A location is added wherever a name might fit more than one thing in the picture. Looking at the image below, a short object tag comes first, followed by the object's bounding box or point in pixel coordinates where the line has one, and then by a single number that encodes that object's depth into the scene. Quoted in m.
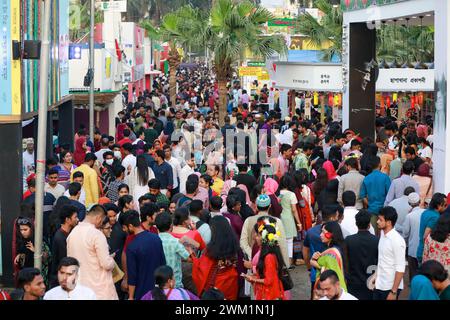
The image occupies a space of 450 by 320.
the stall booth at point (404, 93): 28.25
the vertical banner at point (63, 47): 21.17
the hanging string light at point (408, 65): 30.88
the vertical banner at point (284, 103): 37.50
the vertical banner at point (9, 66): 13.76
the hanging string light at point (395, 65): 31.35
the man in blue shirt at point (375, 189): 14.89
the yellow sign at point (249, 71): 44.84
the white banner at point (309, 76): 27.61
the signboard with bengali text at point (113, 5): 32.38
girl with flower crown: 10.17
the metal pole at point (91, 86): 24.87
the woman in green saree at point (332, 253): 9.93
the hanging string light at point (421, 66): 30.05
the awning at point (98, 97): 27.43
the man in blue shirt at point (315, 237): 11.35
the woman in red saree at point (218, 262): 10.88
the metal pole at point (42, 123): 11.96
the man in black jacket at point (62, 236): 11.09
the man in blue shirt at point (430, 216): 12.05
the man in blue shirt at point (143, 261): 10.59
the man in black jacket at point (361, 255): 10.89
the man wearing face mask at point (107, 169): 16.70
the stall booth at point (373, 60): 17.33
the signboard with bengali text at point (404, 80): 28.17
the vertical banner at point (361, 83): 25.31
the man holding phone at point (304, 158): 18.12
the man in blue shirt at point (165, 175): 17.45
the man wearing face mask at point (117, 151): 19.05
